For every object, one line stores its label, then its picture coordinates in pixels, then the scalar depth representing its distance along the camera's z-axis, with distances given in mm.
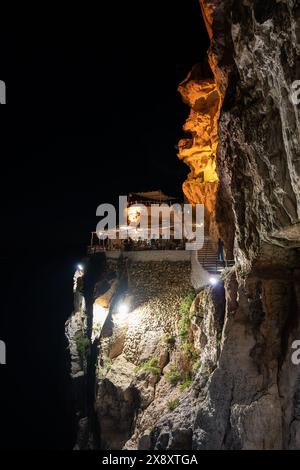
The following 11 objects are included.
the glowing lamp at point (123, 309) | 16375
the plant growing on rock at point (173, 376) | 13094
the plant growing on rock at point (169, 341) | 14469
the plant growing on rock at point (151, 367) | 13859
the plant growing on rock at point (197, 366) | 12217
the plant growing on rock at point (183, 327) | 13844
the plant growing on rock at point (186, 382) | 12344
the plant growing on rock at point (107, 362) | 15356
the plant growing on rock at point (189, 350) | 12951
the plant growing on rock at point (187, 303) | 14823
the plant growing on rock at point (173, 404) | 11594
